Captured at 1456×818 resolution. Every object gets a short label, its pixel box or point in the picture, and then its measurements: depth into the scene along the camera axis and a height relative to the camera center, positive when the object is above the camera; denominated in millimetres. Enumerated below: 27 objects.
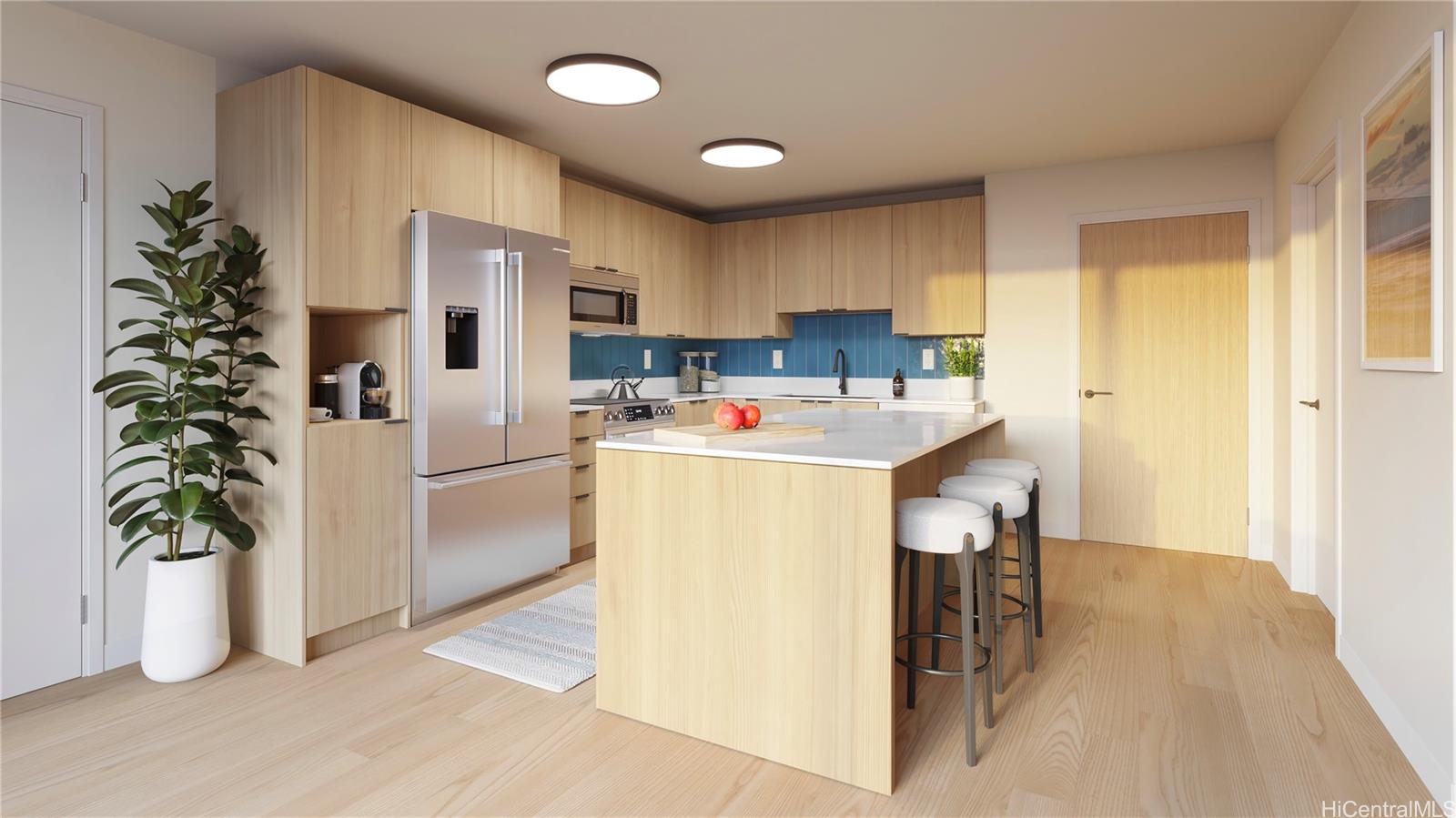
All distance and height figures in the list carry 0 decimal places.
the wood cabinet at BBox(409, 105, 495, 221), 3281 +1074
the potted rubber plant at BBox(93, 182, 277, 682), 2643 -88
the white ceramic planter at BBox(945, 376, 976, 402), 5212 +127
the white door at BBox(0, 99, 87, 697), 2566 +30
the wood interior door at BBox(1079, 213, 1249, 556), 4422 +139
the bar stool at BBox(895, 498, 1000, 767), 2115 -384
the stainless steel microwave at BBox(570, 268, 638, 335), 4574 +655
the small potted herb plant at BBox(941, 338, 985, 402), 5223 +277
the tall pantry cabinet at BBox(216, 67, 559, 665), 2846 +339
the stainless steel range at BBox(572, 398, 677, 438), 4518 -44
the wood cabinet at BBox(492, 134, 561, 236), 3686 +1096
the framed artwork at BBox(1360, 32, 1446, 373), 1917 +519
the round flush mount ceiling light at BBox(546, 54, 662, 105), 3020 +1331
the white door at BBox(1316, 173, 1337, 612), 3162 +65
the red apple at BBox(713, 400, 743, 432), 2531 -34
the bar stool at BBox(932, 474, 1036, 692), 2719 -330
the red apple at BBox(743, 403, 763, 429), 2598 -35
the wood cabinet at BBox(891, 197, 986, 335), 5121 +950
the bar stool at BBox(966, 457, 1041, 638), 2910 -297
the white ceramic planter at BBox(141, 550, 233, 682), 2670 -749
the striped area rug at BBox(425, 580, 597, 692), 2770 -946
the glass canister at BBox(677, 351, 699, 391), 6145 +232
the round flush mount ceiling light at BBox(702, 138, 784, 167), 3994 +1338
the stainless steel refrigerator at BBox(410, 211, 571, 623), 3256 -9
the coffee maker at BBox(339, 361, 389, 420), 3131 +61
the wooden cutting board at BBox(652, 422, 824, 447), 2264 -90
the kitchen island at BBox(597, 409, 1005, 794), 1989 -536
